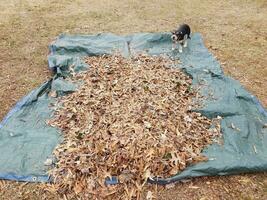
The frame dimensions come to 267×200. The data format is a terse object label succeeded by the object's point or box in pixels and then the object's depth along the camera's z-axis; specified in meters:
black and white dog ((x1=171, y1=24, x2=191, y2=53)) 3.03
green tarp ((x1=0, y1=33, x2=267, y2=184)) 1.93
